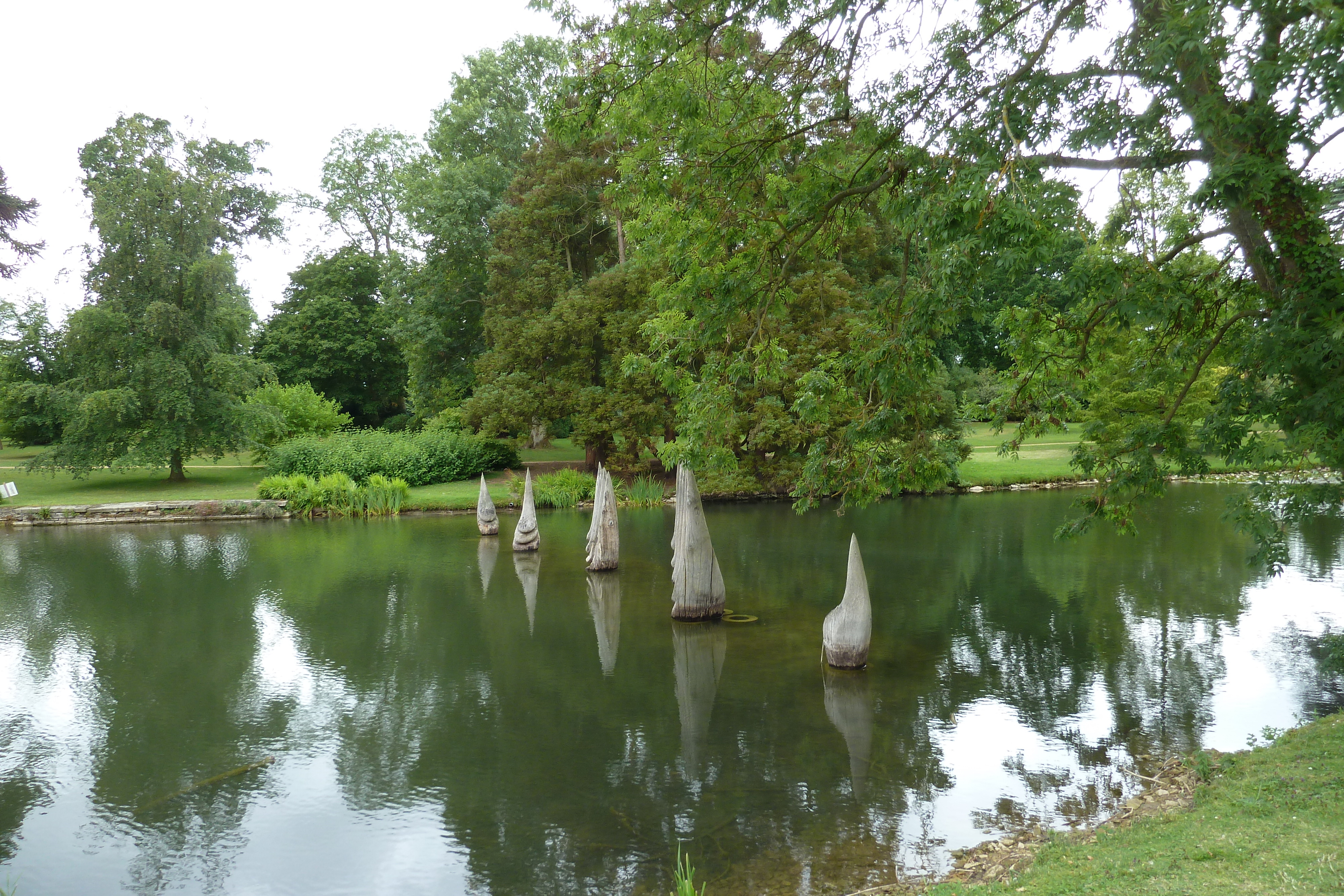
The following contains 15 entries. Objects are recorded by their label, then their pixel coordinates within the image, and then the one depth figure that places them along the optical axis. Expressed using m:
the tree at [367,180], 46.59
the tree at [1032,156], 5.95
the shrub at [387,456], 29.56
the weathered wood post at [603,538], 16.73
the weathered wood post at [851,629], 10.33
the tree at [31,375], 32.22
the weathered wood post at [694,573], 12.59
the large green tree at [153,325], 29.27
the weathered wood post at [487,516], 21.44
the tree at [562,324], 29.09
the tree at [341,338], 43.12
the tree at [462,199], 35.38
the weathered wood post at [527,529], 19.23
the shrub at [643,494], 27.66
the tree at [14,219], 17.50
